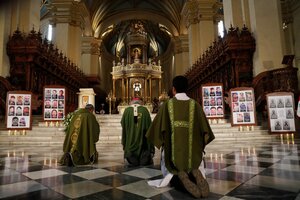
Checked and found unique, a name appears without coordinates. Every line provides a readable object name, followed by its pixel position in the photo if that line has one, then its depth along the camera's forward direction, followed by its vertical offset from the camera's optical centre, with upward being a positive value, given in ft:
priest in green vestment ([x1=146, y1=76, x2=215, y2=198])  7.47 -0.59
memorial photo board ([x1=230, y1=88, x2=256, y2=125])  23.06 +1.19
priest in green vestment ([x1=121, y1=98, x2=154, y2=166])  11.55 -0.88
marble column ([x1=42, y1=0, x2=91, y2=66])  45.78 +21.70
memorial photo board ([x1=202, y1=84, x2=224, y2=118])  26.55 +2.14
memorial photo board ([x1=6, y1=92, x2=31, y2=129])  22.50 +1.32
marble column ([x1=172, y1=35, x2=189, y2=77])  70.18 +21.86
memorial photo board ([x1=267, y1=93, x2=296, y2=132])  20.98 +0.40
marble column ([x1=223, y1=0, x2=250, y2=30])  30.96 +15.96
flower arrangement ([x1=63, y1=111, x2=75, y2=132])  15.82 +0.17
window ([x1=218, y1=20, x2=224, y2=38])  60.75 +26.42
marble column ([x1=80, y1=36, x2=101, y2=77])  70.69 +22.29
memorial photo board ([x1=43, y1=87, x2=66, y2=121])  25.90 +2.35
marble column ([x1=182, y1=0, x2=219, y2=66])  48.83 +22.68
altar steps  20.54 -1.75
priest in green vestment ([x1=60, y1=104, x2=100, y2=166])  11.60 -1.10
